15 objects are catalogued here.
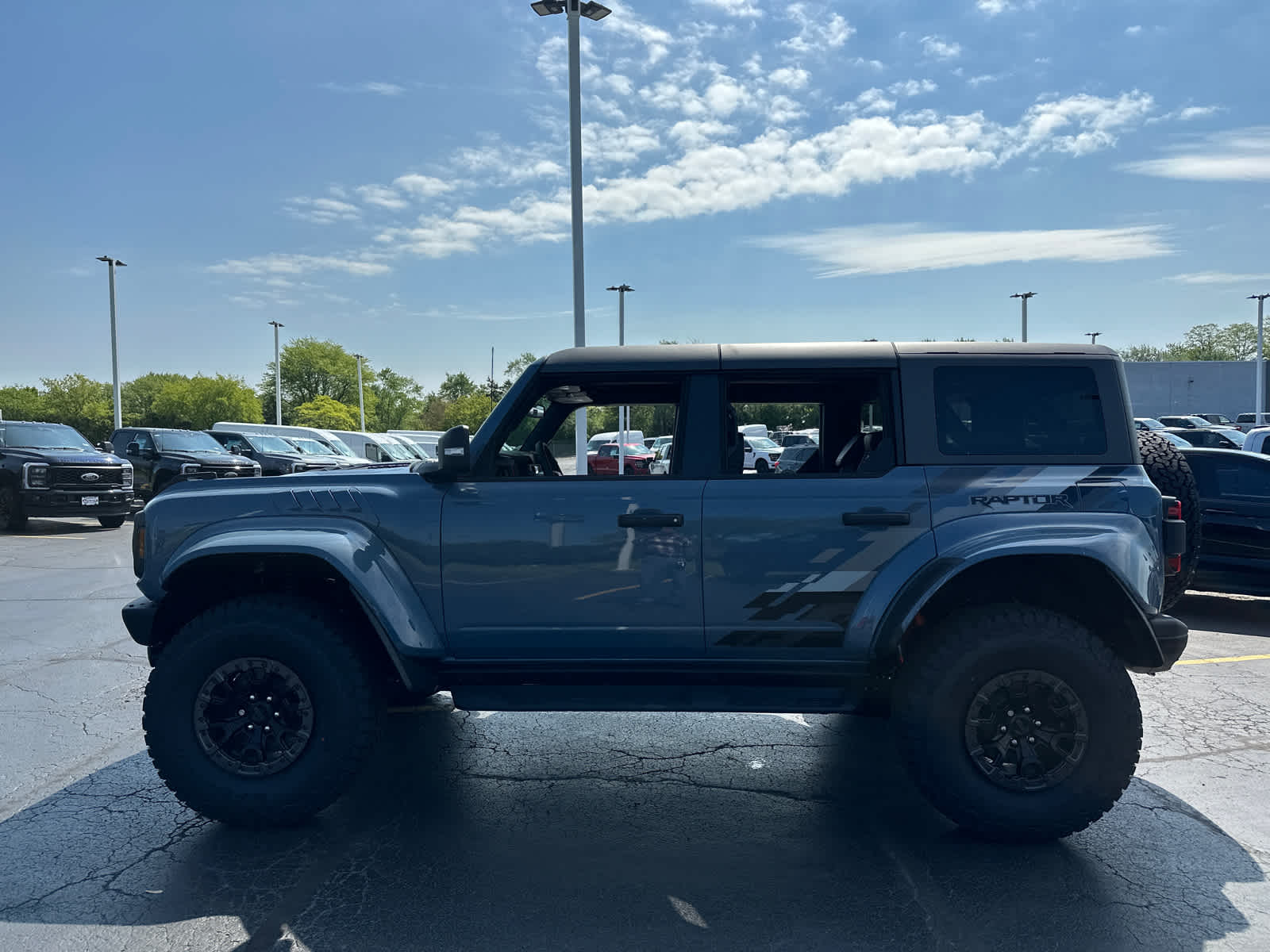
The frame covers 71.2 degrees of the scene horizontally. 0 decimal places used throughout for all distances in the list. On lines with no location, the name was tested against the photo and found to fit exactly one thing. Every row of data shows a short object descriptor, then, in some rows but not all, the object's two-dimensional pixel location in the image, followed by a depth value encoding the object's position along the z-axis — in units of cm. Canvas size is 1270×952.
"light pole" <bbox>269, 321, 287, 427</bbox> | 5416
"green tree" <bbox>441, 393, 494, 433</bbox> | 8325
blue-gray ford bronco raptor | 356
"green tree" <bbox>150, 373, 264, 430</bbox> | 9312
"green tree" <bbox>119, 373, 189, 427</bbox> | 10975
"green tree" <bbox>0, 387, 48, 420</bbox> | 10596
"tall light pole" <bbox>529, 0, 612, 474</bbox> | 1505
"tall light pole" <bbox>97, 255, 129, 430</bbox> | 3716
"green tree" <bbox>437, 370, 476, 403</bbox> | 12550
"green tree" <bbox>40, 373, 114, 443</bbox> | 9425
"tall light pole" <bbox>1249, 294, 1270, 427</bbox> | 4853
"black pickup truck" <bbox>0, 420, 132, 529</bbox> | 1504
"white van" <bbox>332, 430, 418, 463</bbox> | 3109
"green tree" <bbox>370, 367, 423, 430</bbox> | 12150
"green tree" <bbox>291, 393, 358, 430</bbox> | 9369
